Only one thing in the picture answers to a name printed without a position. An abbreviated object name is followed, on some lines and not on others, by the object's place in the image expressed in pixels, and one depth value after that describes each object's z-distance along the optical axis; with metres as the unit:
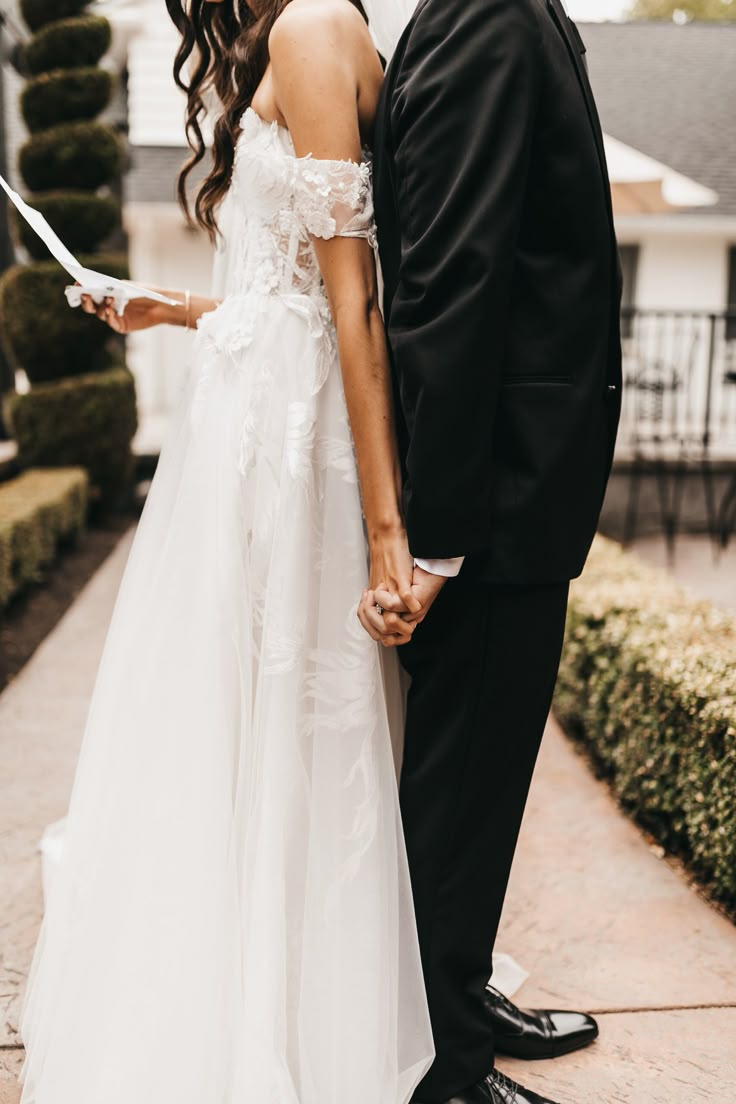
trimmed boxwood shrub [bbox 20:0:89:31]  6.74
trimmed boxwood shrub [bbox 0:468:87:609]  5.01
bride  1.65
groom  1.49
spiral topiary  6.80
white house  14.66
